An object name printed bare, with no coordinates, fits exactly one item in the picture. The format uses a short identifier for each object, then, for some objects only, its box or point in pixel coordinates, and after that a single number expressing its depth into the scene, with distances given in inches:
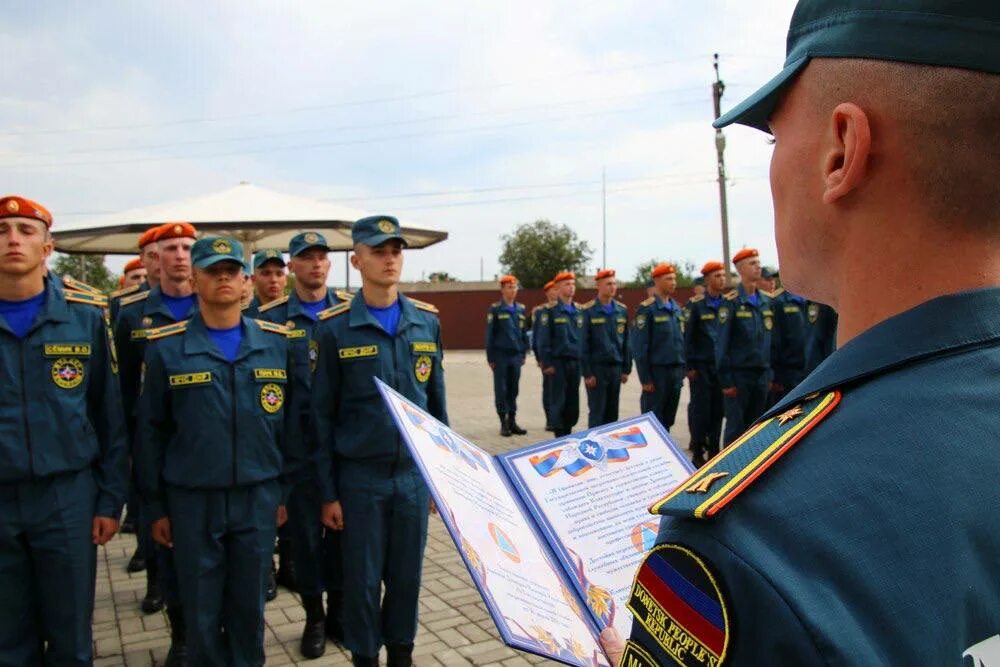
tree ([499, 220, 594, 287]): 1584.6
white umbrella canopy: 330.0
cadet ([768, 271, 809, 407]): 320.2
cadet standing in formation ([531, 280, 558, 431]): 406.0
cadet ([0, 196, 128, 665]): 115.6
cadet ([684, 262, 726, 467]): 348.5
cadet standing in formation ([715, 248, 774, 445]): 310.8
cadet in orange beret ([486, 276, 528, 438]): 410.3
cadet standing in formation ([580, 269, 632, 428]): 377.4
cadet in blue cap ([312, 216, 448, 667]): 132.5
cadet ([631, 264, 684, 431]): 357.1
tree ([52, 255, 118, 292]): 1316.4
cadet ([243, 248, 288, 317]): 232.4
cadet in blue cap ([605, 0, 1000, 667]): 23.8
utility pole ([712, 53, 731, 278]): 748.6
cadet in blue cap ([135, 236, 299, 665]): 125.4
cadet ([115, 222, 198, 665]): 175.2
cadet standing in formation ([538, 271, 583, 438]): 392.2
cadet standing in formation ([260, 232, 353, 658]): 151.5
